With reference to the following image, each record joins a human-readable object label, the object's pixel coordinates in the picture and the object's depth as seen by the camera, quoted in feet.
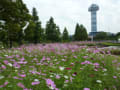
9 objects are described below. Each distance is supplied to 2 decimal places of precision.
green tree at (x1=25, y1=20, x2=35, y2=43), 57.09
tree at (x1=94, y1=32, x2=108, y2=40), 187.62
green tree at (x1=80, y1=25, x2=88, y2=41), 125.66
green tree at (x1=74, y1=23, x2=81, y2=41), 122.95
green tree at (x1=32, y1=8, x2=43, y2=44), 74.25
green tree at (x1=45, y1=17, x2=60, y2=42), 85.30
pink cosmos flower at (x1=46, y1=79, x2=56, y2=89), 4.86
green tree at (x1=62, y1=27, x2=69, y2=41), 118.39
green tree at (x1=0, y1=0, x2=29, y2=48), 33.66
